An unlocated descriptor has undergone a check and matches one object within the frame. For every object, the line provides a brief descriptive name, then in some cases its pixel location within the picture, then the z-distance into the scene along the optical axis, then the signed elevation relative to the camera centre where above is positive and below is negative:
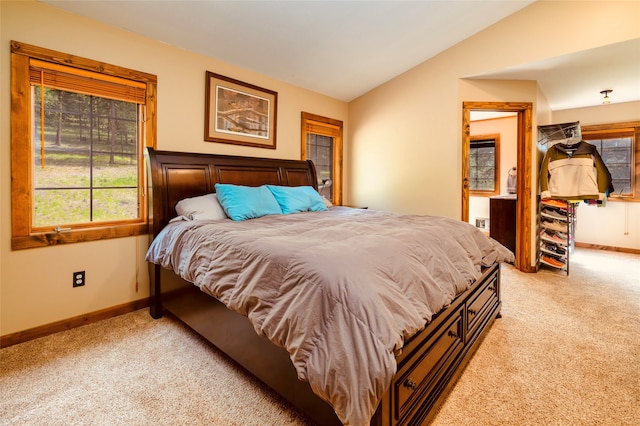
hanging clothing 3.49 +0.42
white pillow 2.42 +0.00
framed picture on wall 3.06 +1.05
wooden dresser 4.17 -0.16
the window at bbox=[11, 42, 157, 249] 2.08 +0.48
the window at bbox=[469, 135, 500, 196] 5.70 +0.86
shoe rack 3.67 -0.30
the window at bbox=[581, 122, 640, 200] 4.53 +0.91
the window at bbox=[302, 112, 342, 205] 4.18 +0.87
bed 1.03 -0.41
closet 3.51 +0.30
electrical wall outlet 2.33 -0.55
